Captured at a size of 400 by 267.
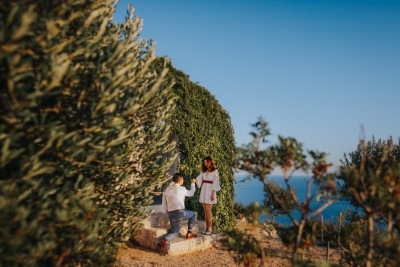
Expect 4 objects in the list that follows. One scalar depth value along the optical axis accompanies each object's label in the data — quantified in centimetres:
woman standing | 1025
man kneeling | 962
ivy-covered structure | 1169
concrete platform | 941
